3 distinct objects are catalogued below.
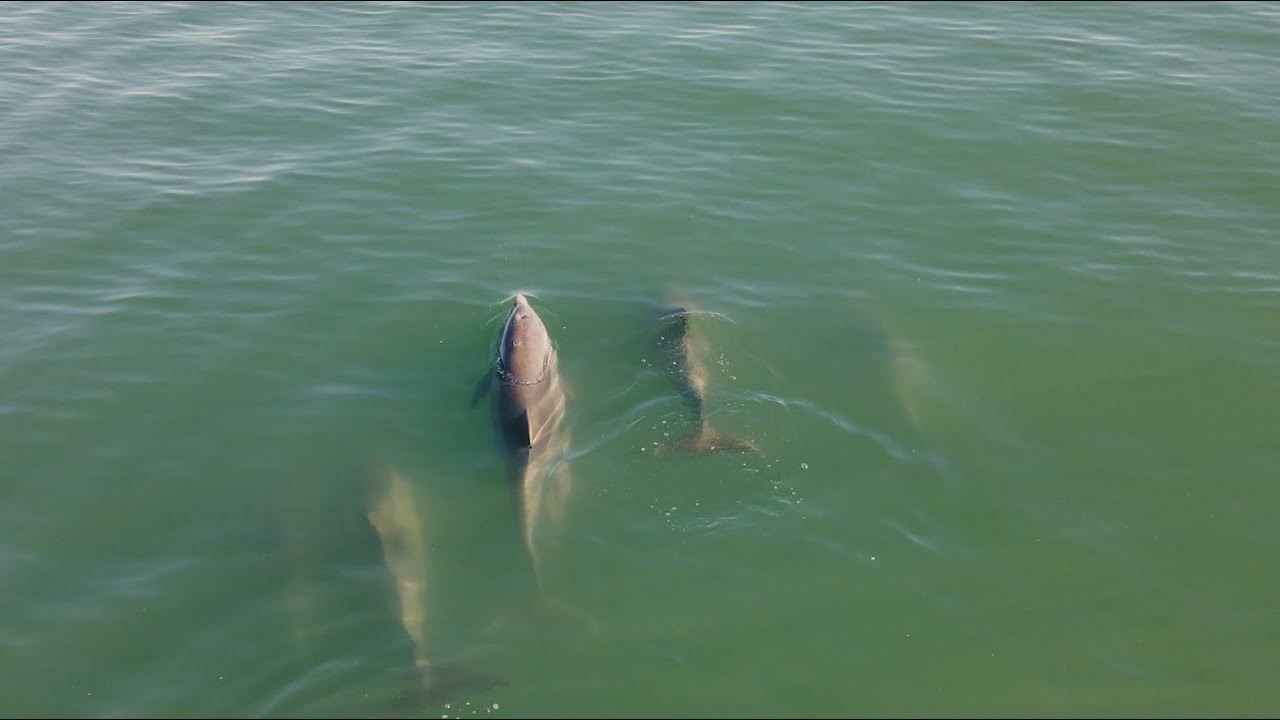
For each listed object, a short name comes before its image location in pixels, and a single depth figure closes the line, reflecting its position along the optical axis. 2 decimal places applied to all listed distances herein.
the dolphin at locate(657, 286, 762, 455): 12.98
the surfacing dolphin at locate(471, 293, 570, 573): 12.26
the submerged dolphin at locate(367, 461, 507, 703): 9.88
